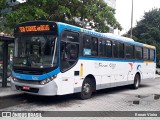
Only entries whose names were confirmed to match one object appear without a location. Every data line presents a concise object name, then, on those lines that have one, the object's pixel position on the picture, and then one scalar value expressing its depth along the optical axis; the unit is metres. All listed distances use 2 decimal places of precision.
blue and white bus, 9.53
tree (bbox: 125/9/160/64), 40.91
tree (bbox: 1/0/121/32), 12.89
